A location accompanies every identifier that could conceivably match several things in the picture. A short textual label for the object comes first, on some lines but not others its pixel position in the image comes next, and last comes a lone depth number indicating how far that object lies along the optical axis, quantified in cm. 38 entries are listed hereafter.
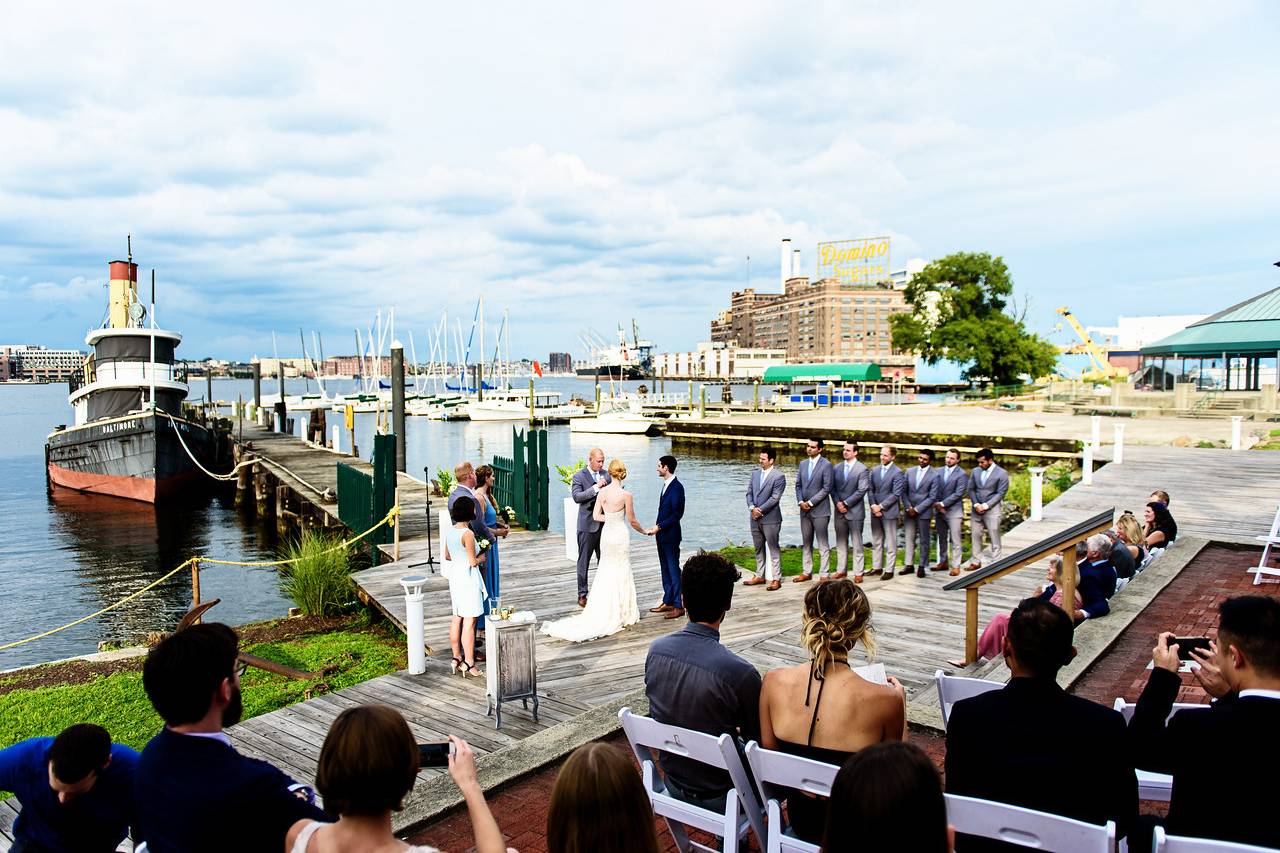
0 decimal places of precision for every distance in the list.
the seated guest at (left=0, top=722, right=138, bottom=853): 312
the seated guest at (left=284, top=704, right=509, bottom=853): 229
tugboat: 3222
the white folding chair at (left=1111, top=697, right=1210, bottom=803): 388
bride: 919
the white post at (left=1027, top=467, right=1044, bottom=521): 1589
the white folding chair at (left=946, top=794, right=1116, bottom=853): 272
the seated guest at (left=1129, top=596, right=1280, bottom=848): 282
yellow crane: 9344
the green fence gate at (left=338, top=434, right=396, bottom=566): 1625
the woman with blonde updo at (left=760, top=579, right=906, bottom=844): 345
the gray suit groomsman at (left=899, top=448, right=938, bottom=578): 1166
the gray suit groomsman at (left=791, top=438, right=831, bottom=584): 1132
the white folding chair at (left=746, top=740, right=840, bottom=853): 323
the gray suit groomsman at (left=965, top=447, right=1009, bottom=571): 1188
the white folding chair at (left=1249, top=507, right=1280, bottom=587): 983
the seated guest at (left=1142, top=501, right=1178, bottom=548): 1079
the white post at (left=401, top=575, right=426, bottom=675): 789
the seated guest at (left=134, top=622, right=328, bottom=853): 256
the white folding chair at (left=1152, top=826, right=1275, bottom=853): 261
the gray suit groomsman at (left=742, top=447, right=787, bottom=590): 1109
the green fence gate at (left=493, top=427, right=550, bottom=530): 1616
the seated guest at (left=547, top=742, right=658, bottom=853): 210
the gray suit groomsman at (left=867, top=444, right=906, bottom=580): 1155
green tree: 6488
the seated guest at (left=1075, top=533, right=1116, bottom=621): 821
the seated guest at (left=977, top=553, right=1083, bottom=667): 750
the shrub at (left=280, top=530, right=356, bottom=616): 1259
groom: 979
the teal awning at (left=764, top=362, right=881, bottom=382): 8644
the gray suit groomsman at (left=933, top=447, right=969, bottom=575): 1169
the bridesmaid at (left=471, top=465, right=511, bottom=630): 976
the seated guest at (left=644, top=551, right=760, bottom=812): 385
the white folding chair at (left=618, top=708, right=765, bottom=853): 353
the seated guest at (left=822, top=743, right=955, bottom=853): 192
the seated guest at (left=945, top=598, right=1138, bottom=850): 299
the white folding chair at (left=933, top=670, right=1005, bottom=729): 440
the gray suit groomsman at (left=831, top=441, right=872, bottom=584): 1140
